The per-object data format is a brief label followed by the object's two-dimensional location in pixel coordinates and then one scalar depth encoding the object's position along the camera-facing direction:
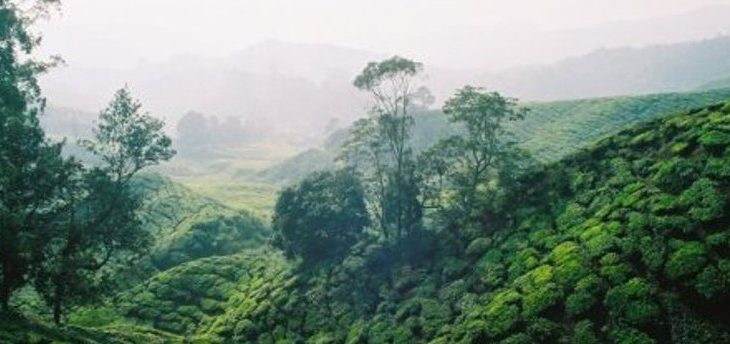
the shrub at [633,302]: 36.47
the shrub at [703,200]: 40.31
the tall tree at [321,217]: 64.12
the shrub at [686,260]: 37.28
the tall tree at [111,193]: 47.91
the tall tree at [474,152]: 59.00
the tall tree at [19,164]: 40.16
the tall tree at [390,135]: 60.78
